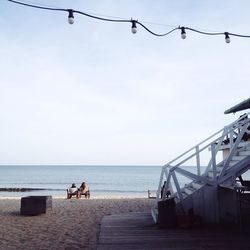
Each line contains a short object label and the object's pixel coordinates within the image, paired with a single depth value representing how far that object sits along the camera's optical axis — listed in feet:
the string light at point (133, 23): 20.24
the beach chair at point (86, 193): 74.04
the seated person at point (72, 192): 72.64
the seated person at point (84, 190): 74.25
